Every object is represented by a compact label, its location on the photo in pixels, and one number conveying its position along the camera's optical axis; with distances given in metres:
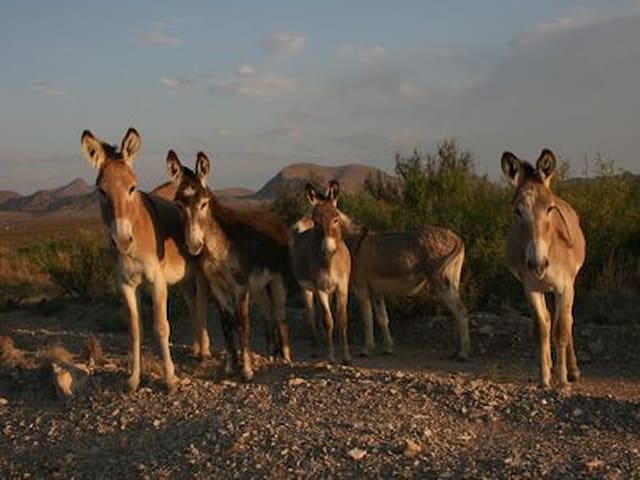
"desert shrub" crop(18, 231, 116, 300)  19.41
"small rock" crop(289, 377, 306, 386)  9.21
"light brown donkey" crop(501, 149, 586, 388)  8.87
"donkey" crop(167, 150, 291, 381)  9.88
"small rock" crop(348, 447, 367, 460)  6.87
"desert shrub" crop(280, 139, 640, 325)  14.55
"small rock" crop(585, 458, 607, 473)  6.49
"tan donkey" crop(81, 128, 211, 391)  8.86
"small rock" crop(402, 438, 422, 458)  6.86
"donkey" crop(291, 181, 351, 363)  11.54
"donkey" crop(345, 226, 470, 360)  12.73
